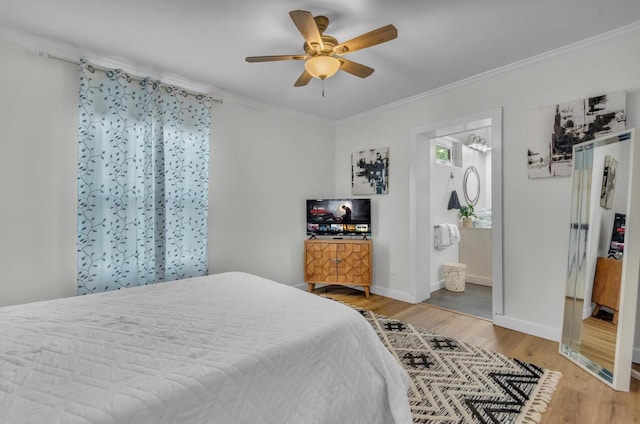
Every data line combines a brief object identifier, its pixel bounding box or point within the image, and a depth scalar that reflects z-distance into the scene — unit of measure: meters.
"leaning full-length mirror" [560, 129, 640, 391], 1.94
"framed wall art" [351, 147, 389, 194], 3.97
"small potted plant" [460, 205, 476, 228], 4.95
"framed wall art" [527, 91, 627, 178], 2.32
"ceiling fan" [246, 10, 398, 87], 1.83
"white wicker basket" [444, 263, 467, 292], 4.21
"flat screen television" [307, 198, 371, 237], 4.02
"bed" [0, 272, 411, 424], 0.84
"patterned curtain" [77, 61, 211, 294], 2.47
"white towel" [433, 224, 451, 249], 4.29
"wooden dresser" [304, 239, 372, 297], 3.85
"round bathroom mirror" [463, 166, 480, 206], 5.19
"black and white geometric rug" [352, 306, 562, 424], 1.67
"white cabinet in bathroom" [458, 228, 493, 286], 4.60
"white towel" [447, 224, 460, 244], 4.40
